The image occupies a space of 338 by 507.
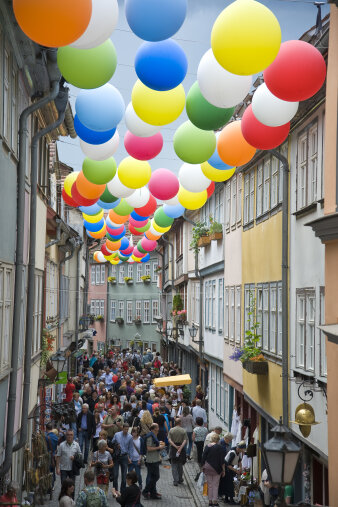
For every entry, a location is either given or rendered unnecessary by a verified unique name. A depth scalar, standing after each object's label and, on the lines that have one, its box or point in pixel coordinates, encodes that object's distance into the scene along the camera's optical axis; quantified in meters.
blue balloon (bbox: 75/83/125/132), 10.34
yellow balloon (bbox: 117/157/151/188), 13.20
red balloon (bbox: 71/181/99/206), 14.27
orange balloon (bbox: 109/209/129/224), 17.56
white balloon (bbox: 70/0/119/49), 7.67
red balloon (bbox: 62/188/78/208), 15.06
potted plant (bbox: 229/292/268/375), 16.42
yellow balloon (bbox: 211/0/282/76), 7.61
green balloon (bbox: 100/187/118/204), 14.79
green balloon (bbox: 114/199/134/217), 16.53
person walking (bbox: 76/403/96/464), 18.95
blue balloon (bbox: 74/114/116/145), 10.91
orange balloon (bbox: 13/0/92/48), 6.92
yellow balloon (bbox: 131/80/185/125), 9.72
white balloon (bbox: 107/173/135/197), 14.27
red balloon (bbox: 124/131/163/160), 11.80
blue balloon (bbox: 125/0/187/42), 7.35
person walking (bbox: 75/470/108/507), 11.13
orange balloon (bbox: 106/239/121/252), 23.45
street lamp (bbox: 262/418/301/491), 7.79
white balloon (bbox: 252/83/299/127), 9.67
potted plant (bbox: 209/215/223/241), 23.98
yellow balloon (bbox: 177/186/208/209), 14.79
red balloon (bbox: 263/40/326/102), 8.55
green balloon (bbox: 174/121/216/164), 11.13
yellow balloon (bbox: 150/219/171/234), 21.77
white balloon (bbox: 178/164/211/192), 13.53
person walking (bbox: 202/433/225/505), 15.17
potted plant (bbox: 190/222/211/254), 25.92
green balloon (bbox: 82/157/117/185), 12.77
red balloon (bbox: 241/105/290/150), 10.10
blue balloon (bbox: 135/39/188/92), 8.63
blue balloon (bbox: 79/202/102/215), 17.45
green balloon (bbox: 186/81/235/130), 9.67
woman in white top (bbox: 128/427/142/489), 16.02
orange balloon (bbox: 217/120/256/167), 11.23
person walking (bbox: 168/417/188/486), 17.16
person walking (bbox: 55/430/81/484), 15.11
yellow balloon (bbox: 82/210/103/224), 18.08
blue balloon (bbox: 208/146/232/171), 12.17
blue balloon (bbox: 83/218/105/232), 18.94
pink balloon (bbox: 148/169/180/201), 14.18
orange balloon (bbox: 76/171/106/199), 13.72
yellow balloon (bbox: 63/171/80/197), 14.99
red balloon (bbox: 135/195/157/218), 16.50
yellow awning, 23.72
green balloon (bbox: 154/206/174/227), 19.56
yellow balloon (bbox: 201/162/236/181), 12.71
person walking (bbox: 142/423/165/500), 16.23
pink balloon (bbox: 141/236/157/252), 25.42
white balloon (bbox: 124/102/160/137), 10.95
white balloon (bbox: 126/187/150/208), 15.88
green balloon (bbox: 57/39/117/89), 8.68
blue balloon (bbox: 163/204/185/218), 18.66
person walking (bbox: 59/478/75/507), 11.18
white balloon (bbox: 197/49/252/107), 8.81
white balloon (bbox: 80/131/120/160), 11.96
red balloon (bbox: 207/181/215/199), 14.62
